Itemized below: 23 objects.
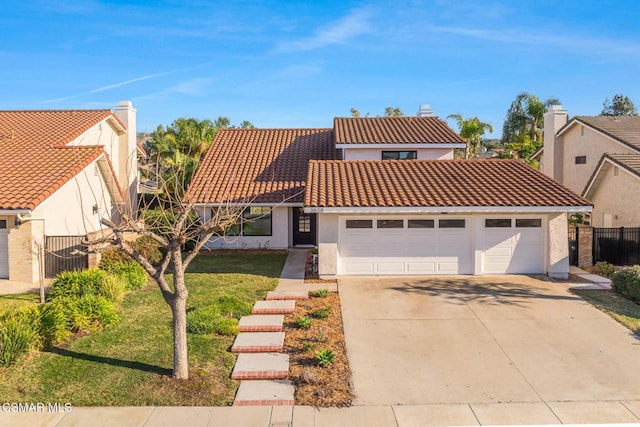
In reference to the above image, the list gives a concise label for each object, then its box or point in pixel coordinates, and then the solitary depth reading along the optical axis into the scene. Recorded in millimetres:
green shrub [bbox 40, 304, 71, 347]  9008
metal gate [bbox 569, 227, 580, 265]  17188
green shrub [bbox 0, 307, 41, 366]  8078
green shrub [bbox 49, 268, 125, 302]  11391
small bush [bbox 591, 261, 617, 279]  15414
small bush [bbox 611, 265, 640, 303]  12559
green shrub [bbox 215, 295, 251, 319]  11109
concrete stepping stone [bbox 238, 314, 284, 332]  10109
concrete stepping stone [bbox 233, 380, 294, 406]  7051
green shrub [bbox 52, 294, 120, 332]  9750
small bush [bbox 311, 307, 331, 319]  11039
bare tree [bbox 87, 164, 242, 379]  7102
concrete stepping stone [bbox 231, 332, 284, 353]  8961
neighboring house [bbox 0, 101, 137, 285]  14430
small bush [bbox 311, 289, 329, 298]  12884
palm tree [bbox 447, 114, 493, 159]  33875
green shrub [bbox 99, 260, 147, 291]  13639
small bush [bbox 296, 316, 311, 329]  10312
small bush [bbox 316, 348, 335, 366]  8359
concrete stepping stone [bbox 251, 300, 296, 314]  11406
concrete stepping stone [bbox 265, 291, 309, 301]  12633
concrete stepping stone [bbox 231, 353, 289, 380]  7871
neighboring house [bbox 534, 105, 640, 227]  18453
